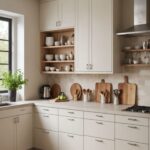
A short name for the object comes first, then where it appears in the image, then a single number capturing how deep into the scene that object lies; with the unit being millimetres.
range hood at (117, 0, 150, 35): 3680
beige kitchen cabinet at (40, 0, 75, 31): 4418
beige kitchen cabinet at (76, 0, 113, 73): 3961
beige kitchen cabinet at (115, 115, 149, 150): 3293
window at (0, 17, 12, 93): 4527
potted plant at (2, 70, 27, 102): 4349
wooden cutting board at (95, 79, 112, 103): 4305
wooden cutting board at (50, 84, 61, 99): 4973
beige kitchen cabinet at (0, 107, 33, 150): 3867
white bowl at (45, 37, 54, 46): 4836
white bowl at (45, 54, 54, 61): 4885
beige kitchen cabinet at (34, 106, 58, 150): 4145
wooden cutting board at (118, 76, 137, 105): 4059
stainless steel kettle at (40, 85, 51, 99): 4797
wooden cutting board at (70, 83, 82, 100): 4664
